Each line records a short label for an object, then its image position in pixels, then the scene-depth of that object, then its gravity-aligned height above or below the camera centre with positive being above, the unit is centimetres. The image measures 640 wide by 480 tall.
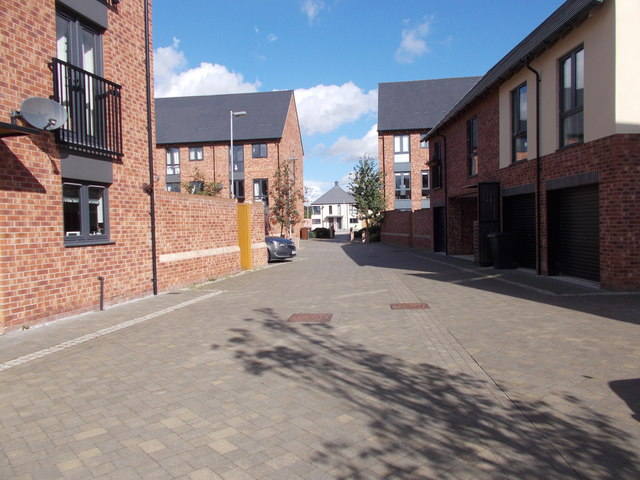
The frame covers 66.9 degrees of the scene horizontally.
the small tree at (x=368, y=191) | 3991 +255
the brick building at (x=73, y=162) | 724 +113
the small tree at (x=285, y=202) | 3925 +170
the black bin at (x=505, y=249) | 1477 -92
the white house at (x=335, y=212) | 10469 +219
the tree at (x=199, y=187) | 3014 +252
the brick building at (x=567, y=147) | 969 +180
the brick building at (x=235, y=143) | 4372 +745
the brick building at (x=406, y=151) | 4328 +631
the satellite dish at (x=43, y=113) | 720 +174
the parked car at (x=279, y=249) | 2164 -117
